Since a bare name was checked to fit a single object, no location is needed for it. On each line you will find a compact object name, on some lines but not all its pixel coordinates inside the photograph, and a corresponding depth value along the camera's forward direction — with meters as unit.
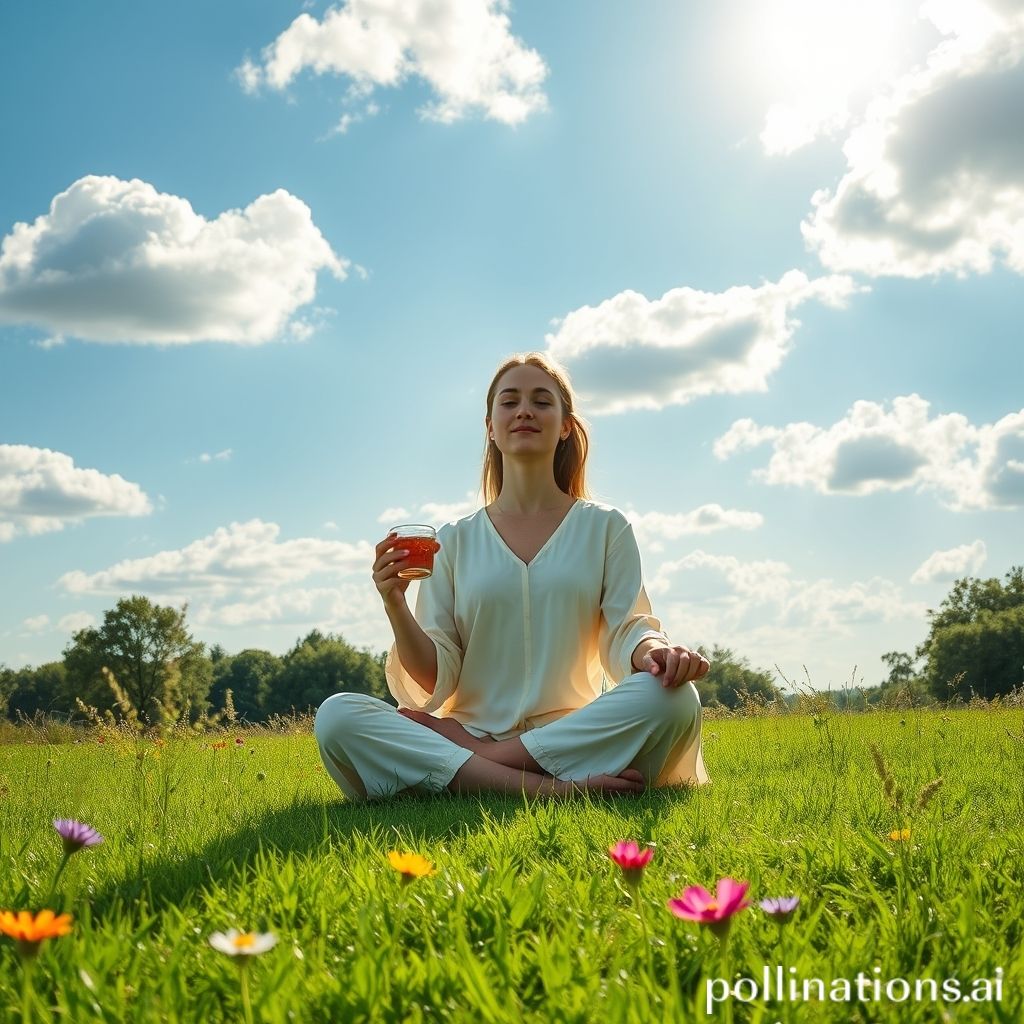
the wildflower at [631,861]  0.61
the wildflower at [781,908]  0.59
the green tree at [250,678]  61.36
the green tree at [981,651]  41.35
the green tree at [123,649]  39.81
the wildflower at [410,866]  0.71
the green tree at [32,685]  60.86
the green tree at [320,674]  60.86
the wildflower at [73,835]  0.73
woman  1.73
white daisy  0.49
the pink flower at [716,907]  0.53
